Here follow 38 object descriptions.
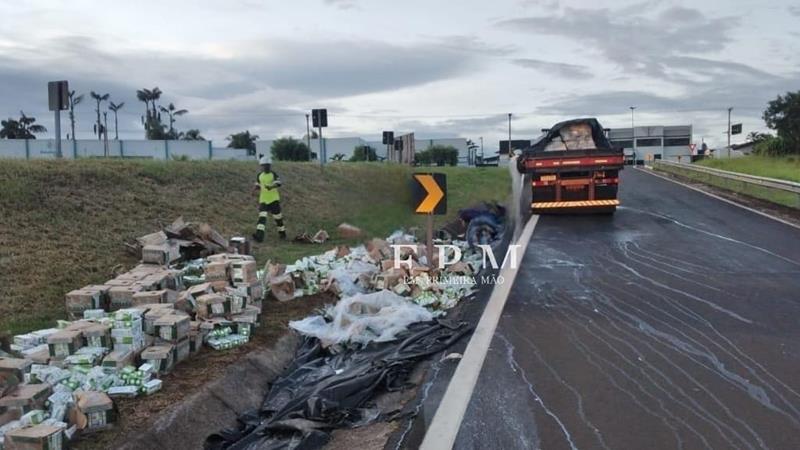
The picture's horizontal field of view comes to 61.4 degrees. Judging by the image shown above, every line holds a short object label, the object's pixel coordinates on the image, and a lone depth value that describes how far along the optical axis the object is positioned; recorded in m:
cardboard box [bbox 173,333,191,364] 5.79
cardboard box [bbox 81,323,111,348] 5.48
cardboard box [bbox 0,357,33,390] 4.63
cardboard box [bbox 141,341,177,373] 5.50
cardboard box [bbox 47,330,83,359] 5.30
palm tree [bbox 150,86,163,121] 83.50
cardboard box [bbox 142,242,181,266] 8.82
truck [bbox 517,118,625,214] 16.09
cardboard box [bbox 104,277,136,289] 7.25
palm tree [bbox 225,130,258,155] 84.81
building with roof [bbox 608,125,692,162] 85.31
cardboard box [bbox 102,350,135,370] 5.24
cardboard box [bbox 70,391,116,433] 4.52
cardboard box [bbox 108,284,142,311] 6.84
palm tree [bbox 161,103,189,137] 81.75
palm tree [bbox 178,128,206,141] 77.94
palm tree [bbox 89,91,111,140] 80.00
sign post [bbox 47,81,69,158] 12.58
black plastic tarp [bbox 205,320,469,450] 4.74
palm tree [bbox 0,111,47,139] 71.04
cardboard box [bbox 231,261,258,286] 7.86
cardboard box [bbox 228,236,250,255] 11.08
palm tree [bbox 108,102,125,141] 78.75
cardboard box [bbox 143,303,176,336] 5.80
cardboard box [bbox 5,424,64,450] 4.02
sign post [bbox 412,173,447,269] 9.12
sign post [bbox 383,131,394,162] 29.95
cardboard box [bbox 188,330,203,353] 6.08
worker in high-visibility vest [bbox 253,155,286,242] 13.17
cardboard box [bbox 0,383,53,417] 4.37
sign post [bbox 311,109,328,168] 18.31
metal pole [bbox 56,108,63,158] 13.39
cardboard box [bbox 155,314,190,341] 5.75
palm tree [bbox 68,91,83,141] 56.51
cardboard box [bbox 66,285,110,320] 6.68
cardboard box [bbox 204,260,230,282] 7.85
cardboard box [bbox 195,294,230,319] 6.65
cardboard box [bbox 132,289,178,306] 6.68
